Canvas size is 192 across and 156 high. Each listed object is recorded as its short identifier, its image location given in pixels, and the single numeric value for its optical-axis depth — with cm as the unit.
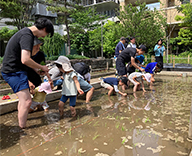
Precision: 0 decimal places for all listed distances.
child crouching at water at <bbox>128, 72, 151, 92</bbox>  649
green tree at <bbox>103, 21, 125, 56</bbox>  2535
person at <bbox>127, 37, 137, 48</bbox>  765
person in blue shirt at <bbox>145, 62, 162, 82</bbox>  734
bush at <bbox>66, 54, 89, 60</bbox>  1581
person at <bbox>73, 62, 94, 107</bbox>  507
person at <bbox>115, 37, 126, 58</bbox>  788
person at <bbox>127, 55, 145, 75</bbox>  706
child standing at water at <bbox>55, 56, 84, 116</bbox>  398
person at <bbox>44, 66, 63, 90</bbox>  551
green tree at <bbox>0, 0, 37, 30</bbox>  1260
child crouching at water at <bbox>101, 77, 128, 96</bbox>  594
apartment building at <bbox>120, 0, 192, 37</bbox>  2359
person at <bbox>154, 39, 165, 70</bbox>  913
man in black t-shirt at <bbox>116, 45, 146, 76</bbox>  643
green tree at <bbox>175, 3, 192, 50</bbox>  2031
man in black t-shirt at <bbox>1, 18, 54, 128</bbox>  306
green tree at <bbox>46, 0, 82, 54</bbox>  1596
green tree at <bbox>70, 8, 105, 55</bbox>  2644
